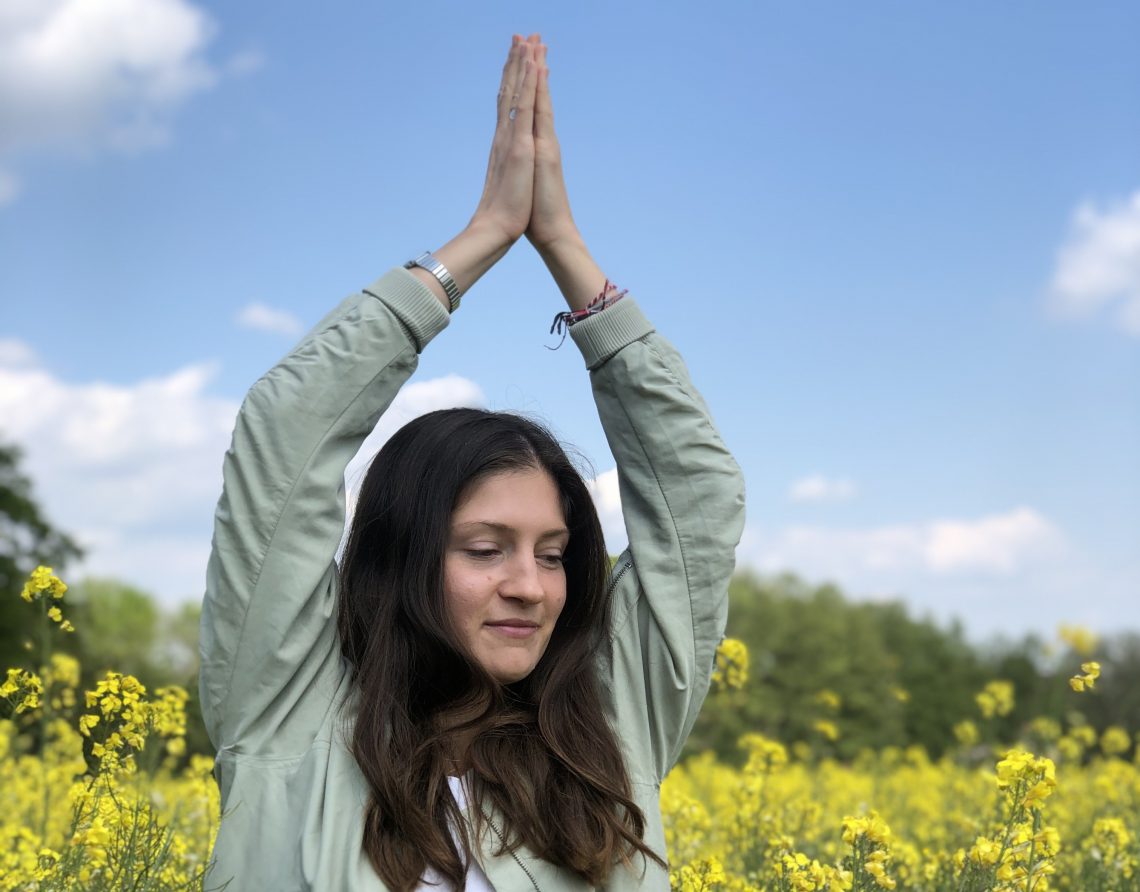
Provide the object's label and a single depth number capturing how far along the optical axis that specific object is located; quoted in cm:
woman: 252
